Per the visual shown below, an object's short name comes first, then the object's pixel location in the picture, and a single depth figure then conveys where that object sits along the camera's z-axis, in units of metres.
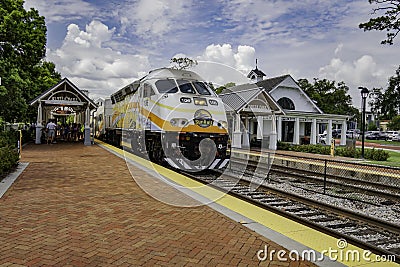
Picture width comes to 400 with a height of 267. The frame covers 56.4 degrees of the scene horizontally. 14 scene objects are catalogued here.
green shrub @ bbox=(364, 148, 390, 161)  19.64
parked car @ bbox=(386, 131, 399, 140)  56.41
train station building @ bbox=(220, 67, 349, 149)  25.29
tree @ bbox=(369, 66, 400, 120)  49.38
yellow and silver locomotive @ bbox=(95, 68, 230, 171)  11.38
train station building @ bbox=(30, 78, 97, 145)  22.27
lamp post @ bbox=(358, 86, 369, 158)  20.37
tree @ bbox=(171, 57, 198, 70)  33.69
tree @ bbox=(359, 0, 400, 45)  17.69
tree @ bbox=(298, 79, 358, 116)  45.62
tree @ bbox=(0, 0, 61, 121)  18.02
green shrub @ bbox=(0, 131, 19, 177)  9.77
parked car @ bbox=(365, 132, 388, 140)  58.14
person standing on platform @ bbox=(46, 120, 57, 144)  23.02
